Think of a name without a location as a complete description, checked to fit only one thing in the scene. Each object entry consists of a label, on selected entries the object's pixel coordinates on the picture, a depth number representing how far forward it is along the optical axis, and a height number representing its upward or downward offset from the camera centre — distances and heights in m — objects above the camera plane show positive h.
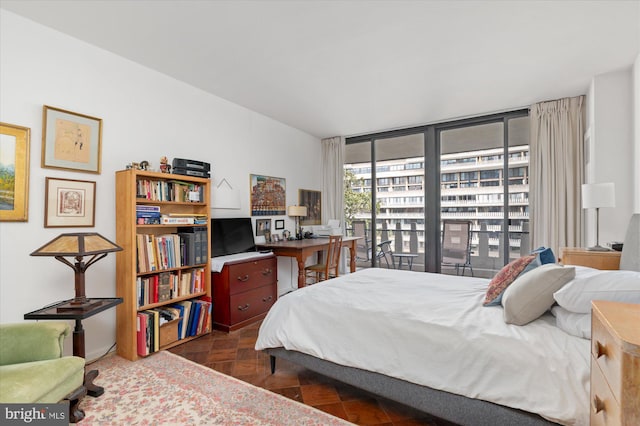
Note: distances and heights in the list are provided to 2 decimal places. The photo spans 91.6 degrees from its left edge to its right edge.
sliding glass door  4.35 +0.40
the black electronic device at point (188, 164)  2.98 +0.49
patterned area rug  1.78 -1.18
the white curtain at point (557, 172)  3.75 +0.55
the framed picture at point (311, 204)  5.16 +0.18
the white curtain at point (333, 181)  5.47 +0.60
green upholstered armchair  1.45 -0.78
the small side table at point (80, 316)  1.89 -0.62
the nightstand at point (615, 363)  0.77 -0.41
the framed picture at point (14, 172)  2.11 +0.28
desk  3.81 -0.43
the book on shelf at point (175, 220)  2.82 -0.06
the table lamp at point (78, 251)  1.92 -0.24
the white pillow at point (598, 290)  1.29 -0.32
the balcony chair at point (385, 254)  5.39 -0.68
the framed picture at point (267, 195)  4.22 +0.28
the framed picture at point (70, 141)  2.32 +0.57
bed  1.30 -0.68
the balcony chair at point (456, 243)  4.70 -0.42
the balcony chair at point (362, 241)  5.48 -0.46
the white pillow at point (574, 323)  1.36 -0.48
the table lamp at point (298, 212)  4.67 +0.04
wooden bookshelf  2.54 -0.36
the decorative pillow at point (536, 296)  1.53 -0.40
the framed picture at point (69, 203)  2.32 +0.08
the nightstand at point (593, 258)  2.63 -0.36
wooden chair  4.22 -0.59
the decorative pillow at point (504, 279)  1.87 -0.39
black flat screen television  3.55 -0.26
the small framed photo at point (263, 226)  4.27 -0.16
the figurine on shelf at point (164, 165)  2.89 +0.45
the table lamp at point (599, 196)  2.80 +0.19
